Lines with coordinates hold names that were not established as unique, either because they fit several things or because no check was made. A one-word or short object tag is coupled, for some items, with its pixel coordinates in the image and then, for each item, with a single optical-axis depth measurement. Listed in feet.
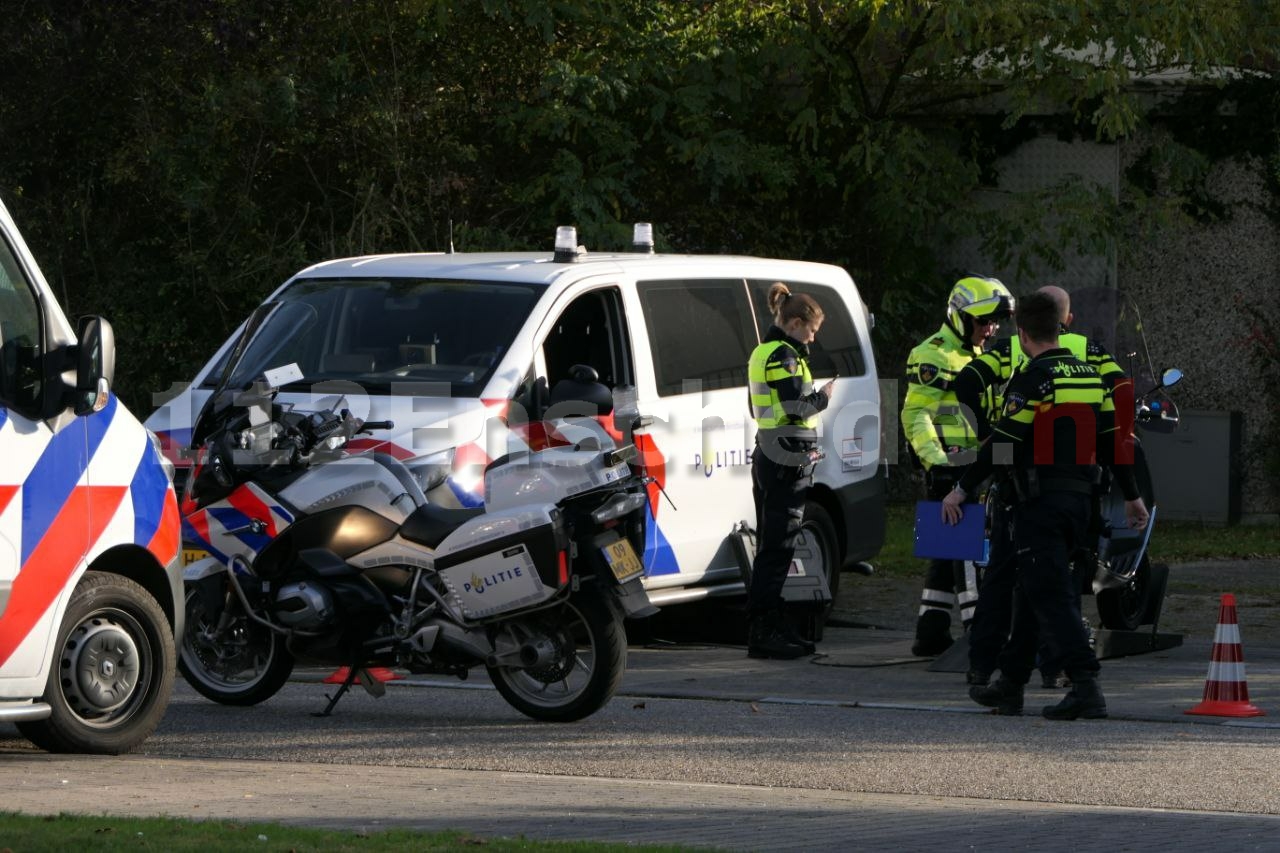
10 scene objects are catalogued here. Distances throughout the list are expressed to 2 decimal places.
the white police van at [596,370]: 69.00
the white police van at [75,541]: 51.52
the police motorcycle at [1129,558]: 76.13
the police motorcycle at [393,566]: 59.00
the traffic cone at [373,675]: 62.43
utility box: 130.62
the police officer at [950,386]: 73.82
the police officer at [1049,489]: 61.77
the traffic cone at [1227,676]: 63.10
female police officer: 74.23
